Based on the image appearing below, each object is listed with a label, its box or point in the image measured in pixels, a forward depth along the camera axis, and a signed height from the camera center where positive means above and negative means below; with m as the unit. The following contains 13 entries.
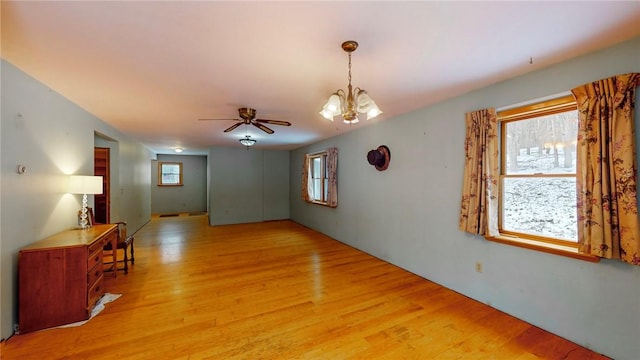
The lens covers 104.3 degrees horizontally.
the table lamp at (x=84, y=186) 2.90 -0.05
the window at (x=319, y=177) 6.31 +0.09
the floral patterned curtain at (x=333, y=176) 5.60 +0.11
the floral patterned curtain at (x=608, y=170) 1.78 +0.07
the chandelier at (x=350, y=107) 1.91 +0.59
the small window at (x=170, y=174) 9.63 +0.29
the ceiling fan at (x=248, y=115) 3.31 +0.90
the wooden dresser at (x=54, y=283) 2.18 -0.93
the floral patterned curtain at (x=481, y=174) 2.61 +0.07
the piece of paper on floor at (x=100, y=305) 2.32 -1.32
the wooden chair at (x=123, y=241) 3.34 -0.91
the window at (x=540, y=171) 2.23 +0.09
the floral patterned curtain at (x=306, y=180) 6.92 +0.02
